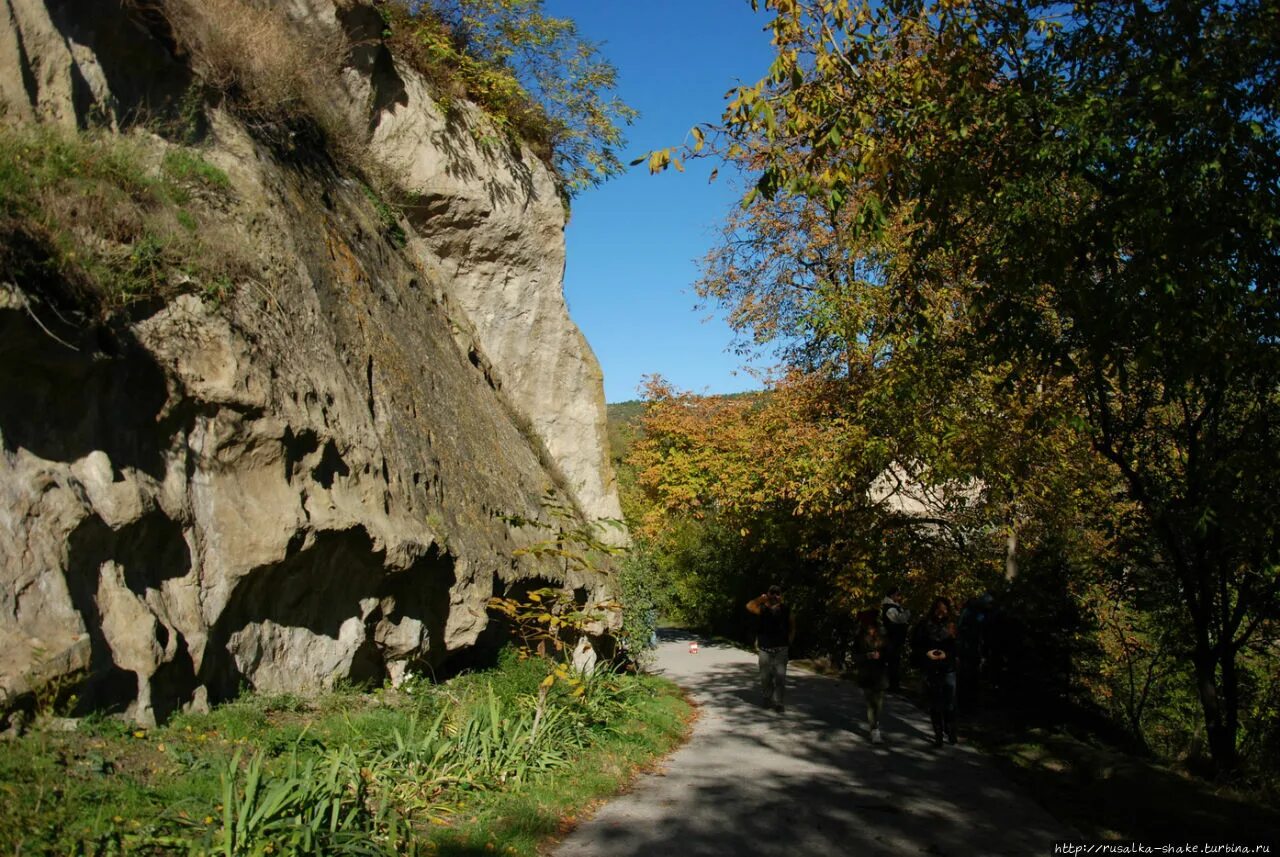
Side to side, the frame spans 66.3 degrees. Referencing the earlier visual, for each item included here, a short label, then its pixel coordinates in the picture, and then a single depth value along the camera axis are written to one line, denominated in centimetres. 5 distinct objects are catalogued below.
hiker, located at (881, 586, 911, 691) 1262
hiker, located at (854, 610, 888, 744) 1079
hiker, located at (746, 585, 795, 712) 1248
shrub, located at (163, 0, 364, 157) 941
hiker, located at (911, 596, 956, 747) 1080
